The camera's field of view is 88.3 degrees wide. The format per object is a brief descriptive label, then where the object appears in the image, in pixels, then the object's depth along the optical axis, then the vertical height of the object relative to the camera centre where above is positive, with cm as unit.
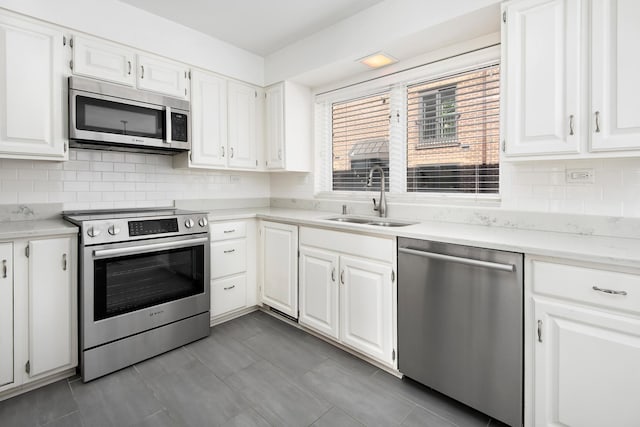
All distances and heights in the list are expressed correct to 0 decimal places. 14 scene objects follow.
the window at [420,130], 236 +69
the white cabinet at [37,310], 188 -59
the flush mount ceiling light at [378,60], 257 +122
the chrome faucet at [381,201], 274 +9
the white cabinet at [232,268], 287 -51
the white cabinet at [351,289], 212 -56
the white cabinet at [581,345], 132 -57
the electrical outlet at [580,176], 187 +20
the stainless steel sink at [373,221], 257 -8
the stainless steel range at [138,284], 208 -51
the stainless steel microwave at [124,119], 227 +70
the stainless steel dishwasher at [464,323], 159 -60
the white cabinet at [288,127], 330 +87
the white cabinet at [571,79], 152 +66
